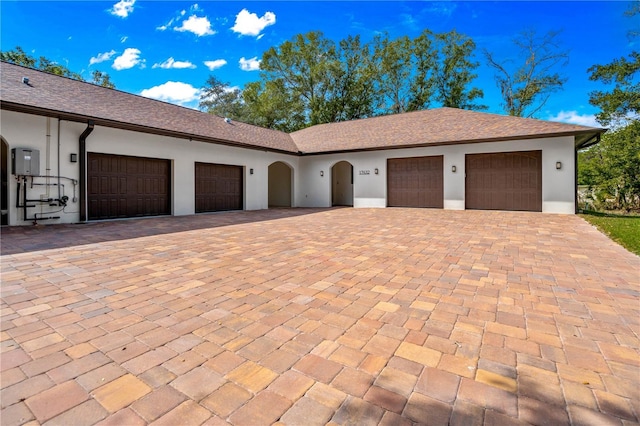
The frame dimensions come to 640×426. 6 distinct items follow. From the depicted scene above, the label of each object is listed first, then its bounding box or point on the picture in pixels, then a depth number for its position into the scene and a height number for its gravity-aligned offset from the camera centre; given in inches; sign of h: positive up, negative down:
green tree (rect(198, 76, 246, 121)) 1224.2 +428.6
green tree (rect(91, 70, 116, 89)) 985.5 +403.0
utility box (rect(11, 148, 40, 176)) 286.5 +41.8
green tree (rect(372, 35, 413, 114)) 1039.6 +452.1
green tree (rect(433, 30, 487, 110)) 991.0 +432.8
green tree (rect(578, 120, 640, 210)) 530.0 +66.5
